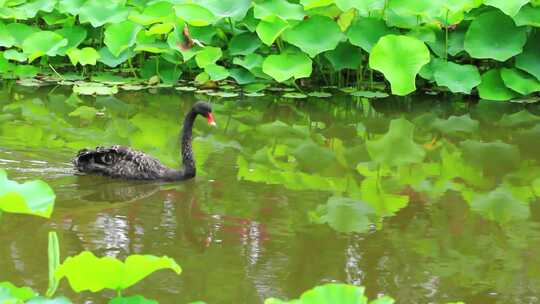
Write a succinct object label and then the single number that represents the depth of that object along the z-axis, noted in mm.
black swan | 12078
